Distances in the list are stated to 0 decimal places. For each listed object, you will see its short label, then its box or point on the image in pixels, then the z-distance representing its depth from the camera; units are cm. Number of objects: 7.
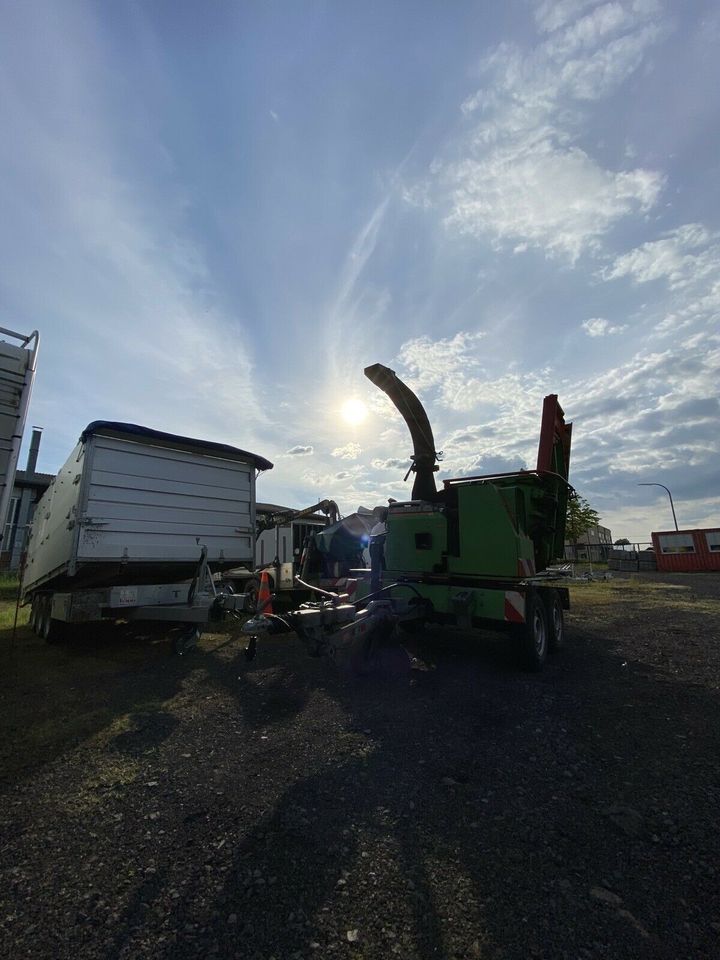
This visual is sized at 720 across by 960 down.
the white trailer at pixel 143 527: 626
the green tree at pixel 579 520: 3366
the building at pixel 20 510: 1998
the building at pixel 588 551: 4219
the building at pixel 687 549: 3128
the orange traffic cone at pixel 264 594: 539
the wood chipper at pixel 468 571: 556
